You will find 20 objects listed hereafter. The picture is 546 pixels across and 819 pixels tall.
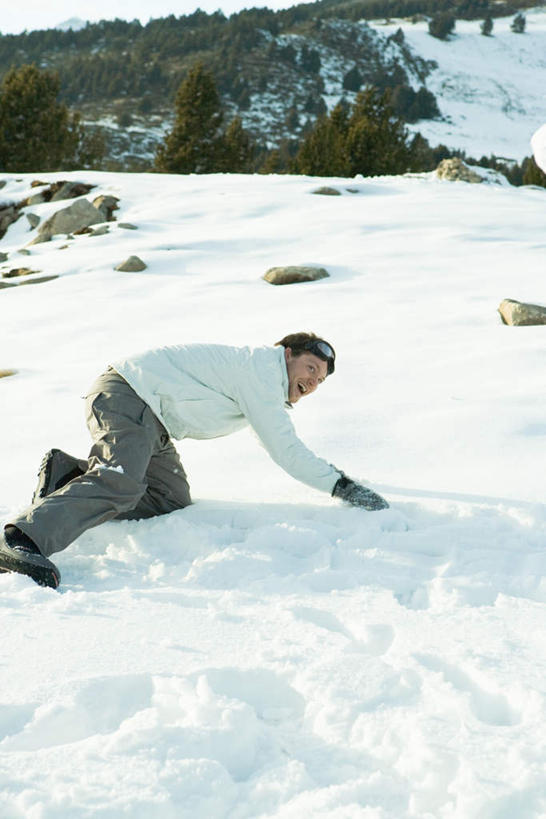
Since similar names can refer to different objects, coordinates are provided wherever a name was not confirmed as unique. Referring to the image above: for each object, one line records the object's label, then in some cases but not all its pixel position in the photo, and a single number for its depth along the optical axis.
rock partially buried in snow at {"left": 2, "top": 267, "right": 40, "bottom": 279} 11.09
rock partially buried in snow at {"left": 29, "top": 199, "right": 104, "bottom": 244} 14.38
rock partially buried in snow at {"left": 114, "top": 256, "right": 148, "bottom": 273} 10.44
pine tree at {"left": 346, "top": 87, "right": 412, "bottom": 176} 30.41
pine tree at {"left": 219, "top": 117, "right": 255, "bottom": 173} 33.19
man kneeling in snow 3.18
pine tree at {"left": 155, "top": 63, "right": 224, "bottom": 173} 32.53
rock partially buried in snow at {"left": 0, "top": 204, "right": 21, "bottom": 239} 16.12
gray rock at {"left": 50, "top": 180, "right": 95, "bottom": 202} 16.89
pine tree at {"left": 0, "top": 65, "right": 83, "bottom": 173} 30.36
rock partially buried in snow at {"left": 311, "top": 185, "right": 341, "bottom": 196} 15.07
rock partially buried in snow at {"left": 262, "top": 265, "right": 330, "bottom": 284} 9.12
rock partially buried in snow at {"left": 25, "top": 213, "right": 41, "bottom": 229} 15.27
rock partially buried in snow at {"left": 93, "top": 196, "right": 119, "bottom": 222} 15.02
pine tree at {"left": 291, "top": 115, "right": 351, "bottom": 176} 33.12
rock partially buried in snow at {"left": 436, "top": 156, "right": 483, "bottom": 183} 19.29
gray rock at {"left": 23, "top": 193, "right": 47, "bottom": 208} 16.77
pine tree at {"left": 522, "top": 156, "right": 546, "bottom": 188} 41.88
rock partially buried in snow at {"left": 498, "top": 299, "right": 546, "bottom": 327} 6.46
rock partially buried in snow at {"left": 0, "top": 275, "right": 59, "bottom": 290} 10.49
